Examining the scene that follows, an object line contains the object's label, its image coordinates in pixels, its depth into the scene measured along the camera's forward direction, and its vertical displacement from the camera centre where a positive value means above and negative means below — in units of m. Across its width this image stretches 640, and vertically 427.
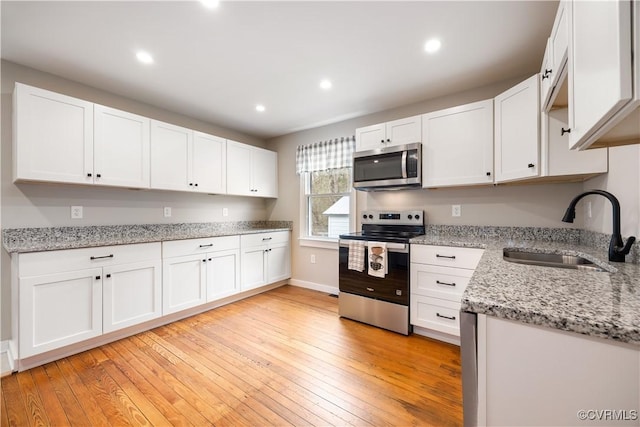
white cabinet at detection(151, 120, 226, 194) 2.83 +0.64
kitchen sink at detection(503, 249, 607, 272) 1.58 -0.29
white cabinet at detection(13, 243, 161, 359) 1.90 -0.64
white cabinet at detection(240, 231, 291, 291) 3.46 -0.62
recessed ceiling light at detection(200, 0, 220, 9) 1.59 +1.28
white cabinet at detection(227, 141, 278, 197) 3.59 +0.64
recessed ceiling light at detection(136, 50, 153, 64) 2.09 +1.27
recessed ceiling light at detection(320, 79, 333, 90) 2.56 +1.29
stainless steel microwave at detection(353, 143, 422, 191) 2.68 +0.49
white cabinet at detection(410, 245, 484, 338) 2.24 -0.61
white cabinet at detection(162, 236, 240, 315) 2.69 -0.63
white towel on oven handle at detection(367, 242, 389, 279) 2.57 -0.45
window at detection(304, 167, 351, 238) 3.71 +0.19
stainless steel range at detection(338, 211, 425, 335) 2.51 -0.62
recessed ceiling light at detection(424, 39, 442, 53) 1.96 +1.28
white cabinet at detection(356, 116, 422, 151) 2.74 +0.88
